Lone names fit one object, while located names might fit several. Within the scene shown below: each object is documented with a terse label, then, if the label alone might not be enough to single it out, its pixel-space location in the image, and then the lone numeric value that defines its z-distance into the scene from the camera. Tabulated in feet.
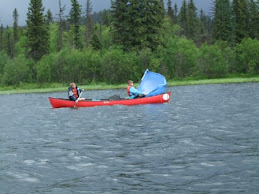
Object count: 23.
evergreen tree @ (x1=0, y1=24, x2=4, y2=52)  345.02
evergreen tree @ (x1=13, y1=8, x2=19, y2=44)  350.07
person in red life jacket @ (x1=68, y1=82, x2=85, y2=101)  86.77
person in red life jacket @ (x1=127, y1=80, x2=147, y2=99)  84.28
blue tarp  92.39
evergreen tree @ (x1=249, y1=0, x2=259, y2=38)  255.91
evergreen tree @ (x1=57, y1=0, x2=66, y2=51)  240.73
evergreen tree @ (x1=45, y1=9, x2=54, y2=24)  380.47
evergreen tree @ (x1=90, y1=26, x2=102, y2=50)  233.96
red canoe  82.84
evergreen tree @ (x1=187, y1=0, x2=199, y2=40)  324.60
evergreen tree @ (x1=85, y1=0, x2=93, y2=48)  249.16
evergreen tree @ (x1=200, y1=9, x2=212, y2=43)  362.76
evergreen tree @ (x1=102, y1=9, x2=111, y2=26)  346.99
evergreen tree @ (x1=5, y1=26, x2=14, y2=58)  335.26
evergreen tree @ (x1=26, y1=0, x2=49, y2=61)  220.02
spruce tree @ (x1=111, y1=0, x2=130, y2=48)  208.03
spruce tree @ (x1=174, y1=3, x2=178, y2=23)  400.45
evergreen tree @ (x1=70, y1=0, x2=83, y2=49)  253.42
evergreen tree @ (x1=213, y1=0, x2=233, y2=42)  257.96
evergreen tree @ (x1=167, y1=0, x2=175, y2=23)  350.02
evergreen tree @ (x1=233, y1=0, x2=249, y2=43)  258.57
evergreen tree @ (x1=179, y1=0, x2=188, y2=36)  329.70
